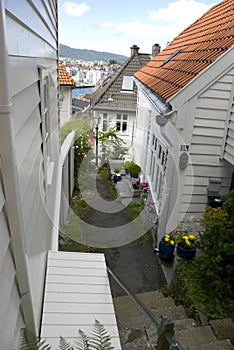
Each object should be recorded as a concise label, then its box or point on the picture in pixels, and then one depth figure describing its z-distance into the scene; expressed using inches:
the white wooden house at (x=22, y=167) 45.1
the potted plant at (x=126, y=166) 421.6
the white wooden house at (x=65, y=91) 485.8
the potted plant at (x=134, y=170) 402.9
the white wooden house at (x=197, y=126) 185.3
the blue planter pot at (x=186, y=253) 193.8
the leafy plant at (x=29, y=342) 48.0
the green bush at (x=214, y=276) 146.4
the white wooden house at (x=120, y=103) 584.1
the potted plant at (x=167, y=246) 218.1
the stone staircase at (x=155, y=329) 120.7
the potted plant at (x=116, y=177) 421.5
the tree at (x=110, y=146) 506.3
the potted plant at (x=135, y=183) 363.3
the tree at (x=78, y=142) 409.4
